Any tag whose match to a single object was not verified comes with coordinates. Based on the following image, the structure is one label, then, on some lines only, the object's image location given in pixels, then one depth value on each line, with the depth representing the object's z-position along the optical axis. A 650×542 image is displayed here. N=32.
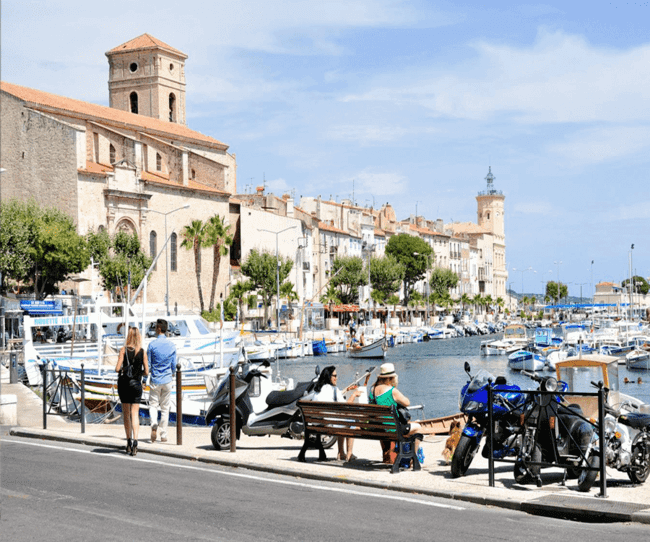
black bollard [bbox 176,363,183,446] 13.57
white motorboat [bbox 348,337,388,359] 67.00
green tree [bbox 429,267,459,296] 133.00
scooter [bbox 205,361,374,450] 13.59
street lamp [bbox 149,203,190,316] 72.96
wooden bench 11.38
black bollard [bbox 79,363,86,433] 15.25
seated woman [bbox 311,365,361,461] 13.27
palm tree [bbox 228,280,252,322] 82.69
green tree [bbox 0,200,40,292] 52.53
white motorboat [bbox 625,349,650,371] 56.00
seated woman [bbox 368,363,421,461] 11.69
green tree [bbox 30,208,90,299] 54.69
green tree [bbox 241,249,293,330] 83.62
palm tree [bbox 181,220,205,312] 79.50
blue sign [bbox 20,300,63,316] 46.44
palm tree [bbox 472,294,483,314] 157.56
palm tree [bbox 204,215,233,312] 81.69
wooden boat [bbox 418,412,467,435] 16.73
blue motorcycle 10.92
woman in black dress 12.98
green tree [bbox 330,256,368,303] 102.69
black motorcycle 10.28
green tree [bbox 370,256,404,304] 107.44
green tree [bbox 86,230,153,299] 64.06
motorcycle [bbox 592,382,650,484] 10.47
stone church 68.44
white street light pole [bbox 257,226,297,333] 72.06
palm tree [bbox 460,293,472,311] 144.52
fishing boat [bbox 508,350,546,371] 56.29
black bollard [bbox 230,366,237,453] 13.06
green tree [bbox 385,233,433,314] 120.06
